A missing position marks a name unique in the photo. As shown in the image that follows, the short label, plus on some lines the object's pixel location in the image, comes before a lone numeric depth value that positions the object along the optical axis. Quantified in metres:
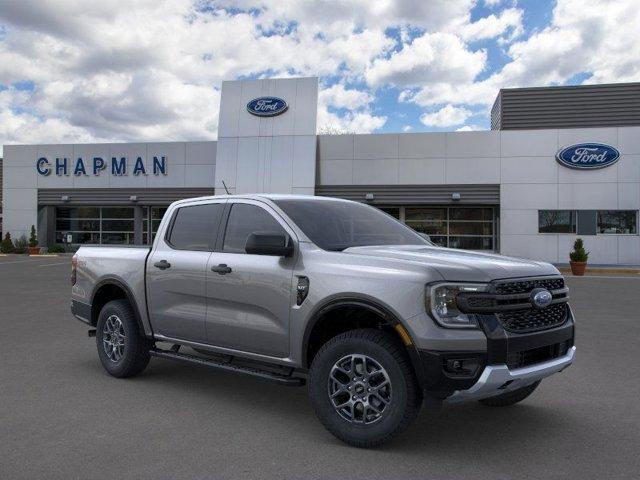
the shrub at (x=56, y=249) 35.16
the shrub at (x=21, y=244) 34.44
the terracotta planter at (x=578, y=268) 23.34
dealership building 28.08
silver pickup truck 4.02
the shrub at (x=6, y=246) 34.28
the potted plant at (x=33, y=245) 33.88
